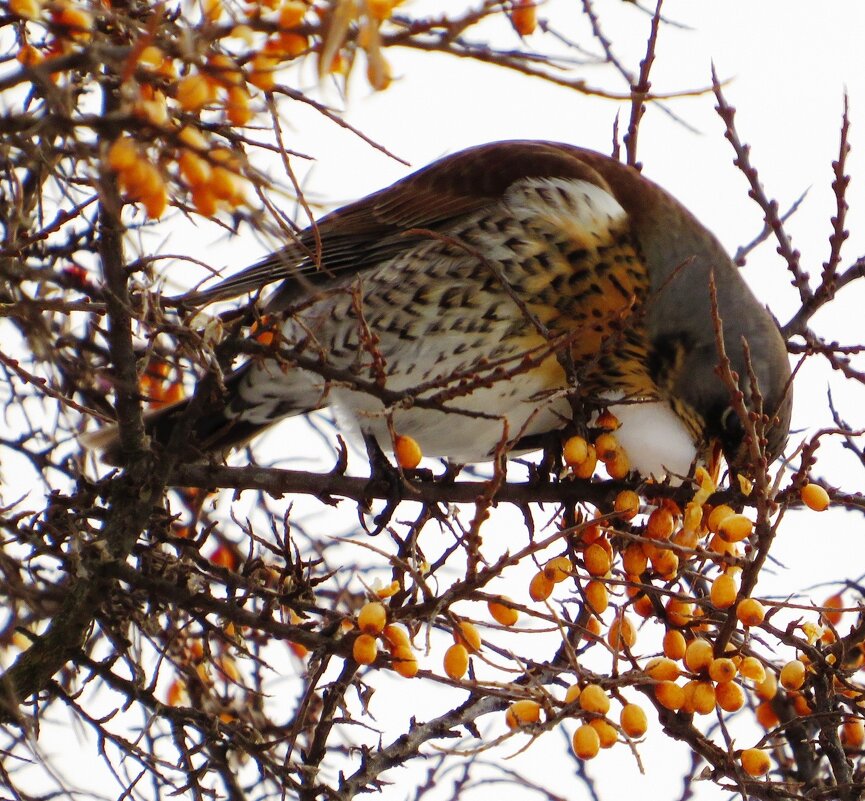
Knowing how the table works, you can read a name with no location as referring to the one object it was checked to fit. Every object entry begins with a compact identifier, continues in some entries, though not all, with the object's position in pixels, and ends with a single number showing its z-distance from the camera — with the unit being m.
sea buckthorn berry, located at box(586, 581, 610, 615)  4.82
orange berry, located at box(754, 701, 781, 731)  6.53
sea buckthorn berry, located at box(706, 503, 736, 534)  4.78
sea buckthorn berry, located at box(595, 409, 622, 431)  6.02
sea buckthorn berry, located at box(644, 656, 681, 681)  4.38
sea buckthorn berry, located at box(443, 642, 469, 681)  4.27
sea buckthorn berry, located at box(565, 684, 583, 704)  4.23
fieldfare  6.66
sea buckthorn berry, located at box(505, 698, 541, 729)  4.36
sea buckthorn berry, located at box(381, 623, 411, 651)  4.32
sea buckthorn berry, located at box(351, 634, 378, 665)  4.21
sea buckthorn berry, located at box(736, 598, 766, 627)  4.13
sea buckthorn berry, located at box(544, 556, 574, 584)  4.76
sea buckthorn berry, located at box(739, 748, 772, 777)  4.32
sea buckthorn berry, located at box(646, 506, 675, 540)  5.26
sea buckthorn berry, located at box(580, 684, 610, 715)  4.12
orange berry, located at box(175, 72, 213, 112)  2.96
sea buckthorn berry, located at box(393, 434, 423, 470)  5.09
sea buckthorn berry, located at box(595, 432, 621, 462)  5.78
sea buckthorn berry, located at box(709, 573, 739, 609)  4.30
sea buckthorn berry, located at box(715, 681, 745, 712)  4.30
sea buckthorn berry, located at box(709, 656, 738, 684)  4.27
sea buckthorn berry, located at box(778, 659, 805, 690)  4.34
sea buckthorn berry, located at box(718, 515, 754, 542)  4.42
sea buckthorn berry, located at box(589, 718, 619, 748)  4.18
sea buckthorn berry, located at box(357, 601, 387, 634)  4.14
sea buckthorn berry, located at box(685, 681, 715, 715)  4.32
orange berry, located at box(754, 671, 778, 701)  4.59
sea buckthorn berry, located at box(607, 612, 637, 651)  4.17
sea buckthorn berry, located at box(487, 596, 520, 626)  4.80
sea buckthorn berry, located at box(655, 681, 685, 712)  4.36
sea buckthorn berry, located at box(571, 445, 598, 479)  5.62
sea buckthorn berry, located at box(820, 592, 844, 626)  4.25
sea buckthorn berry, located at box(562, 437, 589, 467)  5.52
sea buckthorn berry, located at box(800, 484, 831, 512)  4.54
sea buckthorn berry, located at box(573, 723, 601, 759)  4.17
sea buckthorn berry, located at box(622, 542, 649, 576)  4.97
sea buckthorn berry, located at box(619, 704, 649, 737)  4.30
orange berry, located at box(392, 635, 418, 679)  4.30
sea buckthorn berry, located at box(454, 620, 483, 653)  4.16
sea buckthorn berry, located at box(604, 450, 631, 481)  5.73
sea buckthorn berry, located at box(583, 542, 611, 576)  4.91
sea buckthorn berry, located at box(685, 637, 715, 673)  4.33
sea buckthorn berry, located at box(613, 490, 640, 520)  5.25
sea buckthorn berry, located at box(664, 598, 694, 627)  4.75
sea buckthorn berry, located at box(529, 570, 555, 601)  4.81
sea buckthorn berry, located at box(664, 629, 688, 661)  4.64
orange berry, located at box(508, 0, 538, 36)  4.21
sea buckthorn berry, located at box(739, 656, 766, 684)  4.33
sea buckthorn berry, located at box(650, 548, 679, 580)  4.79
